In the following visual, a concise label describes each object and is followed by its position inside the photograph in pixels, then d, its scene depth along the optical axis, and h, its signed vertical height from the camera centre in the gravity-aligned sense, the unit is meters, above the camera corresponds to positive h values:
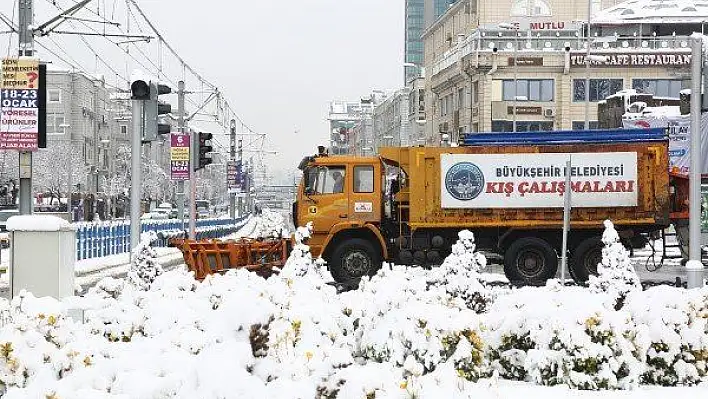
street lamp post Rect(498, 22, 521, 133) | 68.51 +10.28
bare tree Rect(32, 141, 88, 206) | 100.19 +2.67
